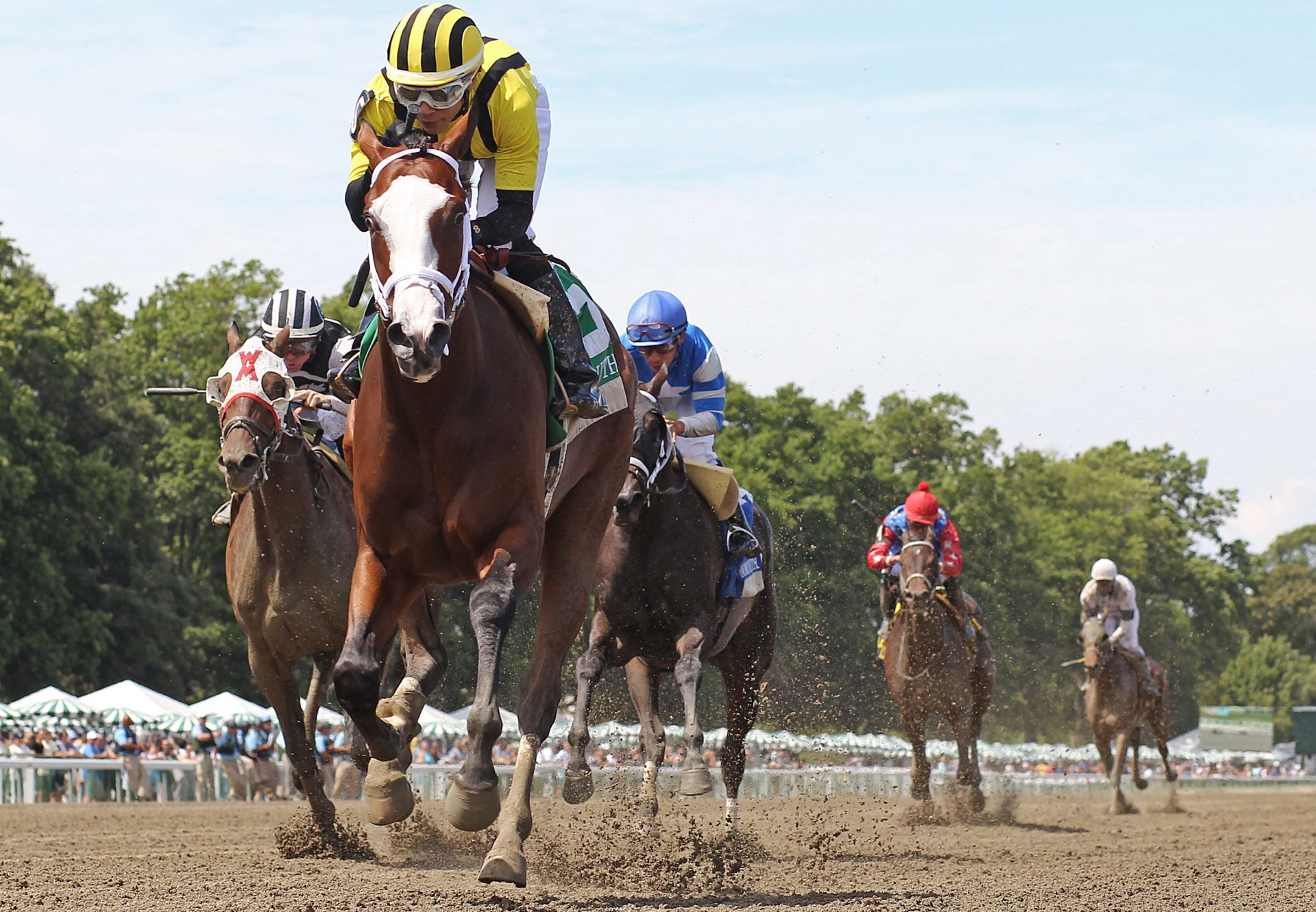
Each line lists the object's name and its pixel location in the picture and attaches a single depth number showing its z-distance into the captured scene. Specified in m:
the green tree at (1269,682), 111.50
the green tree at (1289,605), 130.25
